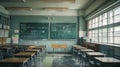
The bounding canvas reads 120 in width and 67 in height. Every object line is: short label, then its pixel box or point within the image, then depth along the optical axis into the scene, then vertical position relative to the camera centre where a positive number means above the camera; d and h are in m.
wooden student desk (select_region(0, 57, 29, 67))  1.89 -0.70
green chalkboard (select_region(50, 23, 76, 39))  6.12 +0.23
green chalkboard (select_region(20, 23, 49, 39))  6.11 +0.23
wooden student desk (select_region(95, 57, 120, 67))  1.94 -0.71
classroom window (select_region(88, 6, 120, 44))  3.19 +0.33
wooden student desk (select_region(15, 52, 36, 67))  2.59 -0.69
